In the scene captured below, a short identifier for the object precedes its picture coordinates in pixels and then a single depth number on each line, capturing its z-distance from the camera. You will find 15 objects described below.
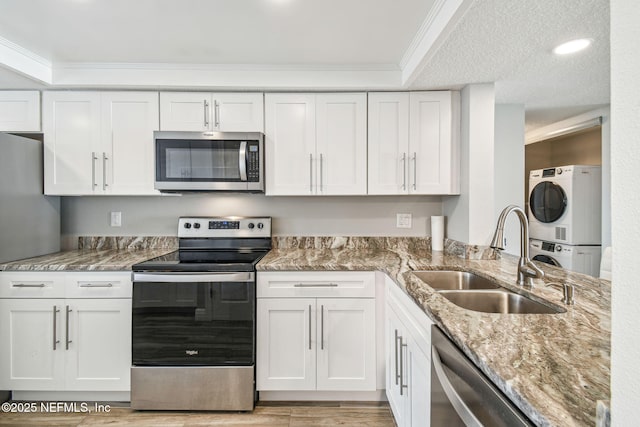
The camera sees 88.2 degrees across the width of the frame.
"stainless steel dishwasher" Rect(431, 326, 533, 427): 0.74
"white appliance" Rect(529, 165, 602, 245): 3.29
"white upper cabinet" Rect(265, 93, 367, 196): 2.43
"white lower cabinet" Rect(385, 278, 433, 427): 1.32
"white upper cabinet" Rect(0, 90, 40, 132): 2.38
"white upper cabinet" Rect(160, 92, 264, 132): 2.41
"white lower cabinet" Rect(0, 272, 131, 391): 2.07
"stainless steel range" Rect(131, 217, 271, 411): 2.02
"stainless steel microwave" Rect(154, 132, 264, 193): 2.33
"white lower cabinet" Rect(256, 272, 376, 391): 2.09
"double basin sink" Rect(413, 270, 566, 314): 1.36
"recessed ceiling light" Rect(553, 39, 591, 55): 1.74
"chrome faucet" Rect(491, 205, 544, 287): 1.45
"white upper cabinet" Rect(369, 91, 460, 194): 2.42
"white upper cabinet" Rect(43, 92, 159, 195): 2.39
